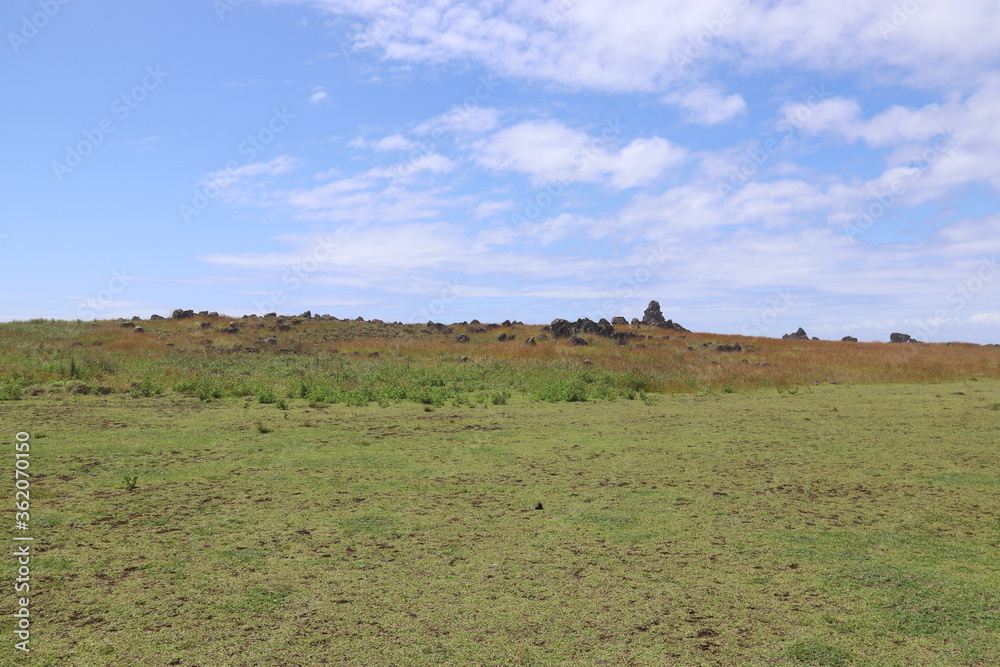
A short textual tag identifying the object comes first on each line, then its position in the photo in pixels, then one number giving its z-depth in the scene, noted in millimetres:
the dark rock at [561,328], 35469
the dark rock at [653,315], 48312
